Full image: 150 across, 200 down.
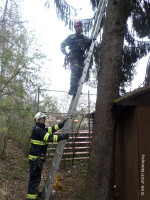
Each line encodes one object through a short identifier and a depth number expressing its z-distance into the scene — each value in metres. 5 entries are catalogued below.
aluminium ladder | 3.92
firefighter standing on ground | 3.96
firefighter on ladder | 4.54
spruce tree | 3.49
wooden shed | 3.31
